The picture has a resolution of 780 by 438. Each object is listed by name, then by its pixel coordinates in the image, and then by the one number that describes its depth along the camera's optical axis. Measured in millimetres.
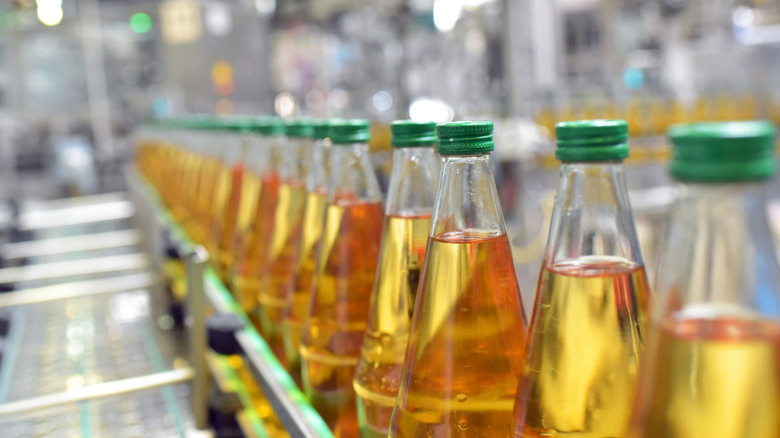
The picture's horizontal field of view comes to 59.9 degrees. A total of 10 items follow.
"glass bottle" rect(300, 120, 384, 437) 611
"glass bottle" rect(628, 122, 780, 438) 245
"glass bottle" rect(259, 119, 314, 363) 843
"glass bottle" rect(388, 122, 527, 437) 430
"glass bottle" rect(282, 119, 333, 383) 725
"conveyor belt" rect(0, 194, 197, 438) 1062
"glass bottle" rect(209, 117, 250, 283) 1192
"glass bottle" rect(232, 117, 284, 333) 968
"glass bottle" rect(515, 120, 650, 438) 373
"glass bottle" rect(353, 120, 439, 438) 516
